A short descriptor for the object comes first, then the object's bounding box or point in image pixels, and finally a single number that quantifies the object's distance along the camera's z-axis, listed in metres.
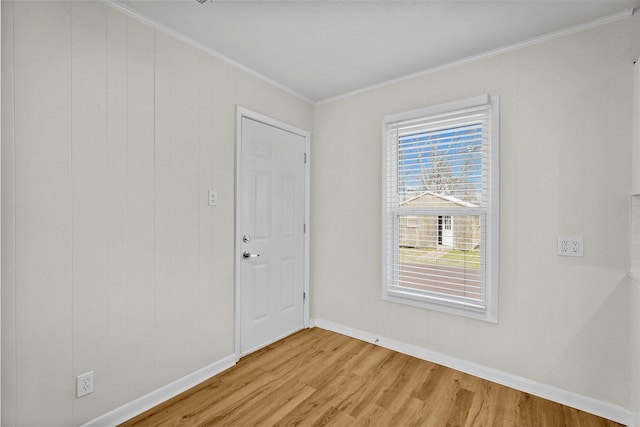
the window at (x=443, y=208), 2.37
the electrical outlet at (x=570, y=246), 2.02
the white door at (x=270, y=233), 2.66
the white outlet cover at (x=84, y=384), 1.69
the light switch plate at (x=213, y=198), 2.36
